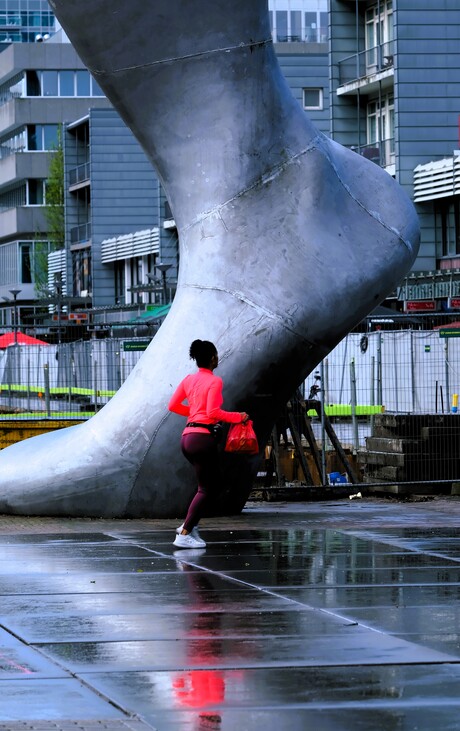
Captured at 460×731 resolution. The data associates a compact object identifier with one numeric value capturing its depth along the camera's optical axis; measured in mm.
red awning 39906
